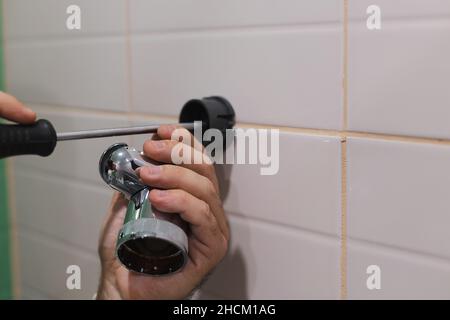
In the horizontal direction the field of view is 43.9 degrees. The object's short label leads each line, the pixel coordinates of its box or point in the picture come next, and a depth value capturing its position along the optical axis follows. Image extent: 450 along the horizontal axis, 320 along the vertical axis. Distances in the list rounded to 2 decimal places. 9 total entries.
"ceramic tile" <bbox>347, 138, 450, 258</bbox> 0.48
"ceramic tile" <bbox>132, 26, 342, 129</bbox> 0.54
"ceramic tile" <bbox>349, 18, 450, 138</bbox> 0.46
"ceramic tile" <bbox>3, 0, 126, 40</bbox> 0.73
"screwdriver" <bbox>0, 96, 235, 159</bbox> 0.47
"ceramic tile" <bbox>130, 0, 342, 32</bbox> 0.54
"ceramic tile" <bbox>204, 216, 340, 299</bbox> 0.57
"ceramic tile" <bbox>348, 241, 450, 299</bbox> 0.49
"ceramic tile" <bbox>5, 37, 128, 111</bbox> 0.74
